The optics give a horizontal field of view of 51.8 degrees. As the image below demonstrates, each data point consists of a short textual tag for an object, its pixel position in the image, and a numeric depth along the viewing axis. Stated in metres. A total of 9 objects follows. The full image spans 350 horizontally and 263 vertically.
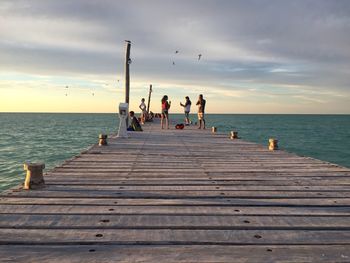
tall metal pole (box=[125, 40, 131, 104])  17.10
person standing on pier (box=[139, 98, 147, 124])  25.58
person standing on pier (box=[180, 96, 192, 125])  20.93
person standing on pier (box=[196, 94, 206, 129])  19.27
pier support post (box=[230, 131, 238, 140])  15.49
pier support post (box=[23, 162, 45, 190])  5.46
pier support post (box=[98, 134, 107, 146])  11.77
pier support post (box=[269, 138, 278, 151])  11.51
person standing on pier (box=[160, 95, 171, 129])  19.81
